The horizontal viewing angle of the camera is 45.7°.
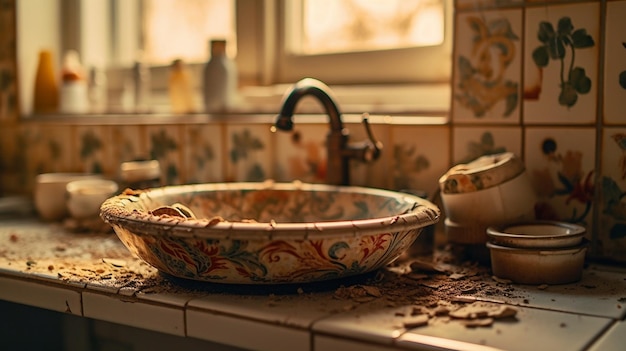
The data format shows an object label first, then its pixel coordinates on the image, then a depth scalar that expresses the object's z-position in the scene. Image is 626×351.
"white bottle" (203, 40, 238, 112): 1.55
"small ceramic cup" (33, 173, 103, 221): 1.47
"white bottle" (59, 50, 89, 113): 1.81
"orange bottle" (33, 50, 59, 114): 1.81
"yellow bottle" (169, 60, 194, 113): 1.64
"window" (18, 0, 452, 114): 1.48
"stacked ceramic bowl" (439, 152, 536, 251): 1.01
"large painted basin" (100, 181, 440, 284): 0.80
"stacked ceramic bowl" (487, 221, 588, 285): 0.91
